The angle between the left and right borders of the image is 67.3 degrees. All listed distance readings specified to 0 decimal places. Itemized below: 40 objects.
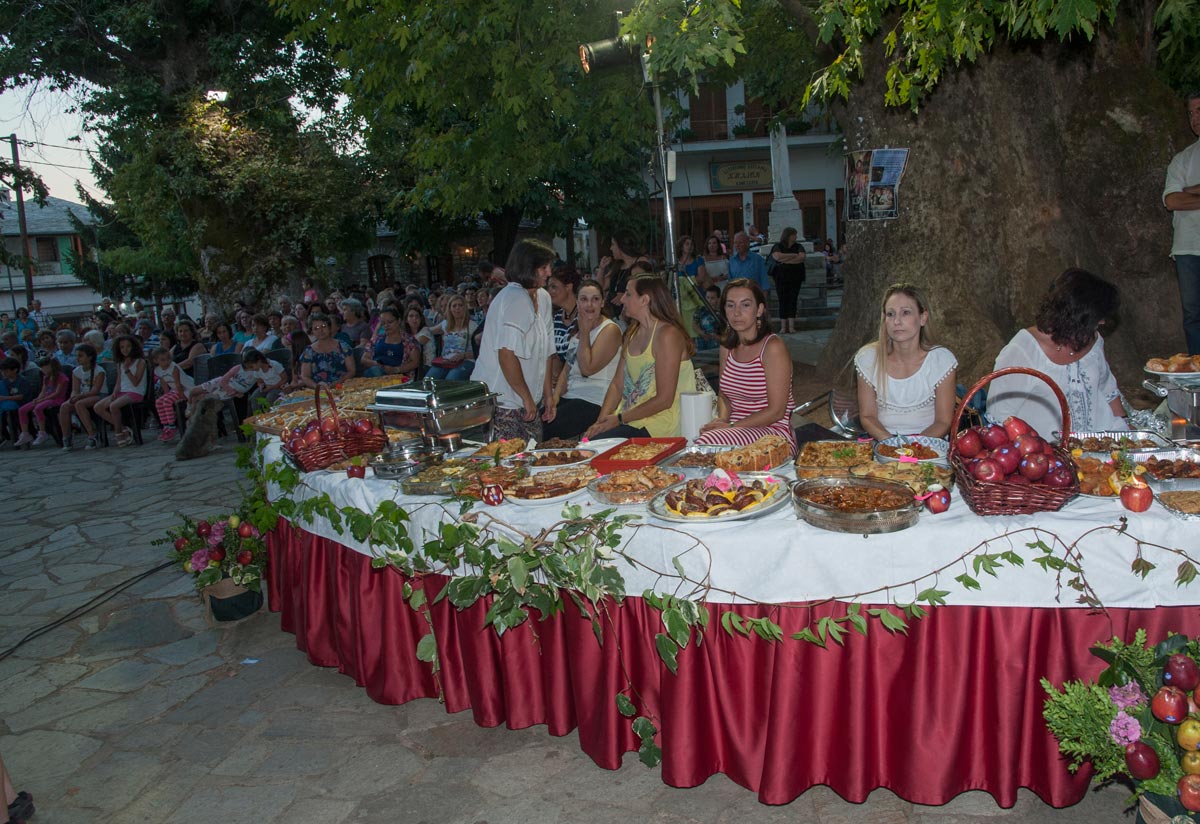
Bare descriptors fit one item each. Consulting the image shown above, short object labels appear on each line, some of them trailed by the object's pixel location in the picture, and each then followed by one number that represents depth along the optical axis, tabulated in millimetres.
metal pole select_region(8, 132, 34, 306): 18469
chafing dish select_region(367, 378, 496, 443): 4000
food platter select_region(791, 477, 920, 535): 2619
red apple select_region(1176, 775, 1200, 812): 1999
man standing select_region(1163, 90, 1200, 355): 5477
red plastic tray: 3449
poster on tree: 6984
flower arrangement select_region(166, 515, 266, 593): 4715
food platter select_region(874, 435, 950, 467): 3194
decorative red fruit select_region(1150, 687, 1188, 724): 2109
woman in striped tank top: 4570
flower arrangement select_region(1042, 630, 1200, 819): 2086
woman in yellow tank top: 5164
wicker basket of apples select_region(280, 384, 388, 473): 3984
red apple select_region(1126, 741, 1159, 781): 2105
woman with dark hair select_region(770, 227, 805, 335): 14725
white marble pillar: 22406
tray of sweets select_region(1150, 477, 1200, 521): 2520
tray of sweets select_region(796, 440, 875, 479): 3094
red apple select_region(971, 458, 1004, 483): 2594
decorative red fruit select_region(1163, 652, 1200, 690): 2143
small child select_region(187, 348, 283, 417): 10789
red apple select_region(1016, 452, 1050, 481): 2584
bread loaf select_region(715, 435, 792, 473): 3365
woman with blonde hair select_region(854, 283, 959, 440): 4090
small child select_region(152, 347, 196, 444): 11398
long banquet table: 2576
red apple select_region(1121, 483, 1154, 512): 2570
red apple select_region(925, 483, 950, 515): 2701
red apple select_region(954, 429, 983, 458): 2754
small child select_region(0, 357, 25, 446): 12039
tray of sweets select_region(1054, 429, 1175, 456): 3148
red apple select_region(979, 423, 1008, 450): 2748
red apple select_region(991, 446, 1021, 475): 2617
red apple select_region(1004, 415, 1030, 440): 2760
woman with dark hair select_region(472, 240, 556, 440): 5148
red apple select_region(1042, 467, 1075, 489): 2602
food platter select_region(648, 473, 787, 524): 2803
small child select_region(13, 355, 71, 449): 11844
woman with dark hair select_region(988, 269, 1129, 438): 3961
